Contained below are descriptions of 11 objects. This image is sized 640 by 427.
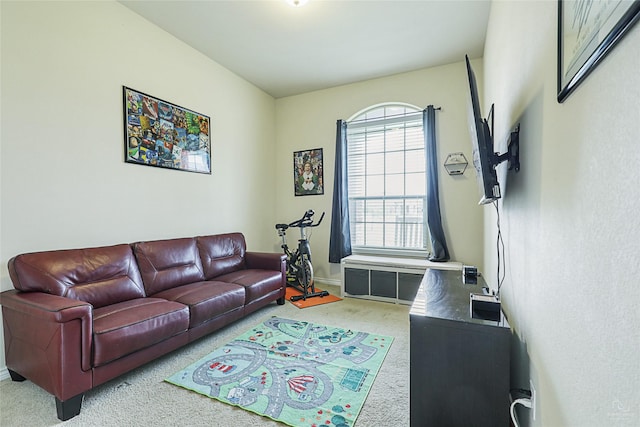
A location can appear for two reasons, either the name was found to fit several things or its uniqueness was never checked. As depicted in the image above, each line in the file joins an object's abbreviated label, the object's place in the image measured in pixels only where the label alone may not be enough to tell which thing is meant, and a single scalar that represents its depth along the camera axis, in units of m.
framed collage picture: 2.85
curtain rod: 4.07
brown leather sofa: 1.65
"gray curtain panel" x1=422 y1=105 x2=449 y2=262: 3.81
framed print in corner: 0.57
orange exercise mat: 3.62
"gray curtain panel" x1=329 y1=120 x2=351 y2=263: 4.40
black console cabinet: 1.27
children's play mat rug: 1.70
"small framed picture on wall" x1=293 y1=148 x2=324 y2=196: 4.68
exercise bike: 3.96
